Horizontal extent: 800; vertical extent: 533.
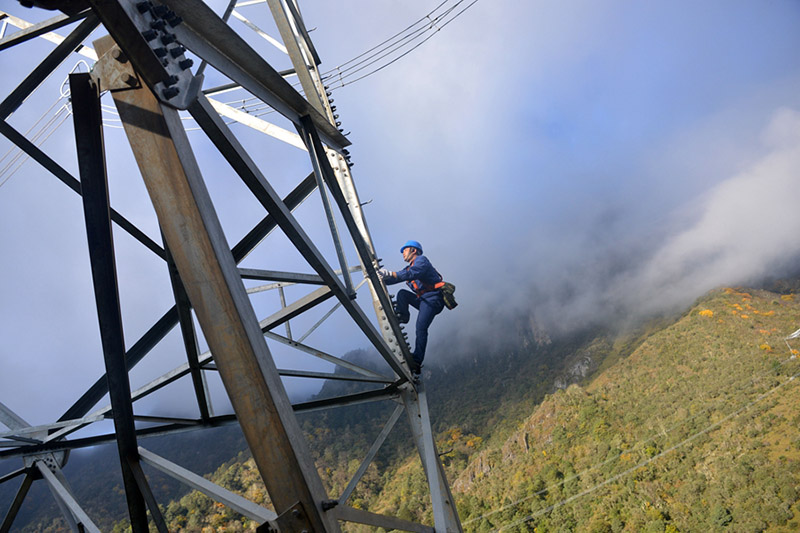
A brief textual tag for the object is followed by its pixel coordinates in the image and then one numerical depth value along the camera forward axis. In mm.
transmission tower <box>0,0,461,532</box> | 2236
